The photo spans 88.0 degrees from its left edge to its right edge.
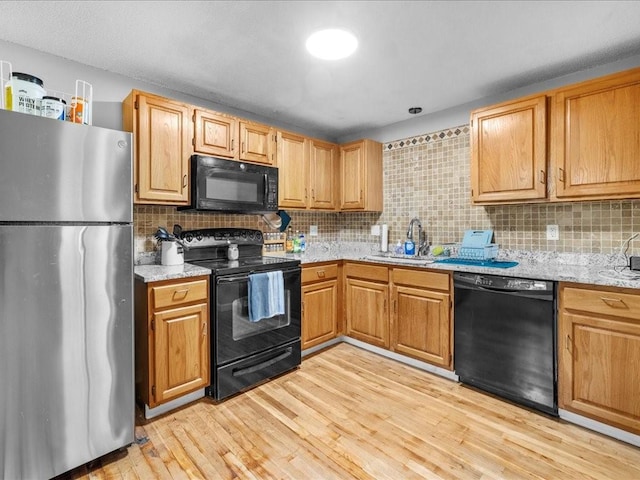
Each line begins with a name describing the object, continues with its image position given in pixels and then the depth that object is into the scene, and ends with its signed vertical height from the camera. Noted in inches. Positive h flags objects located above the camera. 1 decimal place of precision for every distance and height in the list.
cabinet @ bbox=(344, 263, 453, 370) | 100.6 -24.2
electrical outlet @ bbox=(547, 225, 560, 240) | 98.7 +1.7
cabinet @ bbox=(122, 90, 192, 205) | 88.3 +25.7
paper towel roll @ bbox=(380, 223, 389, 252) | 139.0 +0.1
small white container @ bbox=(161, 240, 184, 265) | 95.4 -4.1
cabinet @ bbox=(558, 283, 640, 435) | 69.4 -25.6
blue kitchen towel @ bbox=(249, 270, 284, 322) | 93.7 -16.4
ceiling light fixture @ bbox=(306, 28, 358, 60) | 74.1 +45.6
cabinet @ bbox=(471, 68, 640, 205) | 79.0 +24.8
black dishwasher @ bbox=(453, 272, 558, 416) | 80.3 -26.2
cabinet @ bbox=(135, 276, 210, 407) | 78.7 -24.8
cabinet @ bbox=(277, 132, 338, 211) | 123.4 +26.3
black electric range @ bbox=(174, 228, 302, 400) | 88.8 -23.5
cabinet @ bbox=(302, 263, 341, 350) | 116.2 -23.7
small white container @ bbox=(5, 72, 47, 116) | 60.6 +26.8
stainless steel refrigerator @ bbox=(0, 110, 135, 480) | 54.6 -10.0
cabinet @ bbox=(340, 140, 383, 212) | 137.5 +26.4
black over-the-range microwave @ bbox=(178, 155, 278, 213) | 97.3 +16.6
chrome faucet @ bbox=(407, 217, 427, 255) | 128.1 +0.0
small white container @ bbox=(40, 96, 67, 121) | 62.5 +24.9
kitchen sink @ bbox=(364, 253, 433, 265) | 108.5 -7.3
